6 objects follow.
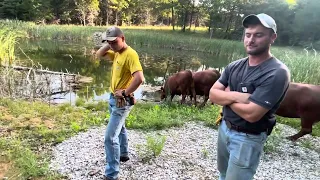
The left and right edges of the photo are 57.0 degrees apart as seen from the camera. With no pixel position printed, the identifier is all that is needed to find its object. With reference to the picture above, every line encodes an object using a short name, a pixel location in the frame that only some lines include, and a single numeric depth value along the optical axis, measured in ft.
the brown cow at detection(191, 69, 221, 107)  26.35
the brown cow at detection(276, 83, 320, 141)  16.24
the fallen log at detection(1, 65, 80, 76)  27.34
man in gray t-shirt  6.82
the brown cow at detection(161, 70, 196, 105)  26.21
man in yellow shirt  10.55
